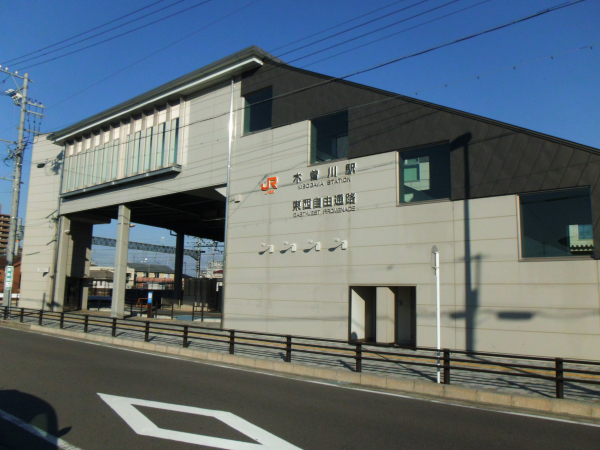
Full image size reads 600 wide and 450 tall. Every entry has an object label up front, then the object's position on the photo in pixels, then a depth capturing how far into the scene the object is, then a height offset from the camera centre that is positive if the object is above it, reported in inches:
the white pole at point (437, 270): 414.9 +20.5
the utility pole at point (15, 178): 1038.4 +246.3
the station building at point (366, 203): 544.4 +126.2
